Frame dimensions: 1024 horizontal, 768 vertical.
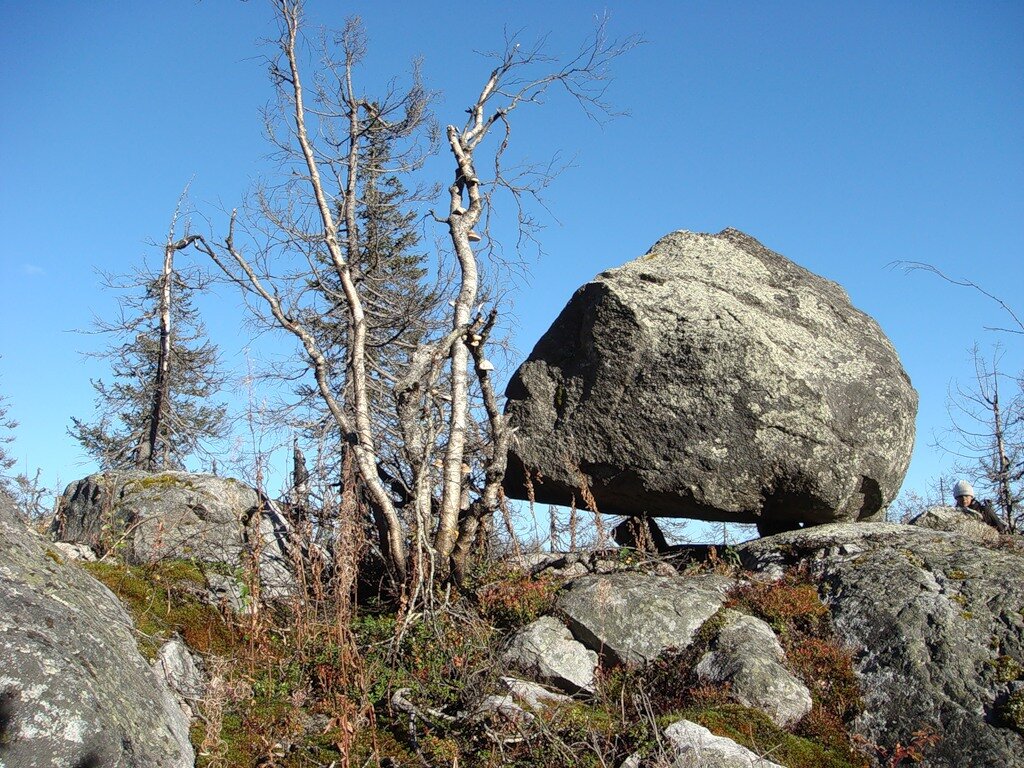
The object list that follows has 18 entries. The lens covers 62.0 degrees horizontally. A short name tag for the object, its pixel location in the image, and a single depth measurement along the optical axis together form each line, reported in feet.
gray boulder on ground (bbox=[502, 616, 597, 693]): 20.17
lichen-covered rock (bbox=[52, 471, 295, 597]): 23.47
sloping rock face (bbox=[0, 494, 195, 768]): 10.61
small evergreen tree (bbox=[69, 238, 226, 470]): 51.72
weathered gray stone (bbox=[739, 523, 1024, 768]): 18.52
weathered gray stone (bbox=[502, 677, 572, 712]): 18.45
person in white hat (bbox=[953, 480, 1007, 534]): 31.91
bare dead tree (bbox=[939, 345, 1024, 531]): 51.66
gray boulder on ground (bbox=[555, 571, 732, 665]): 21.11
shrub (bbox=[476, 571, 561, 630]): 22.49
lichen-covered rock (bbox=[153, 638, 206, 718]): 16.38
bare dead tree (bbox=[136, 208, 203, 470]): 51.47
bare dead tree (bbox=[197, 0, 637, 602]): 23.65
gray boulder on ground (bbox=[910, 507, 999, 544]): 30.12
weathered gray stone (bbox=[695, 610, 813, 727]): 18.85
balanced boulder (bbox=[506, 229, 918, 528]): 25.77
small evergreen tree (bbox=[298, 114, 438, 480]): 28.58
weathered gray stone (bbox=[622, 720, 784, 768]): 15.89
